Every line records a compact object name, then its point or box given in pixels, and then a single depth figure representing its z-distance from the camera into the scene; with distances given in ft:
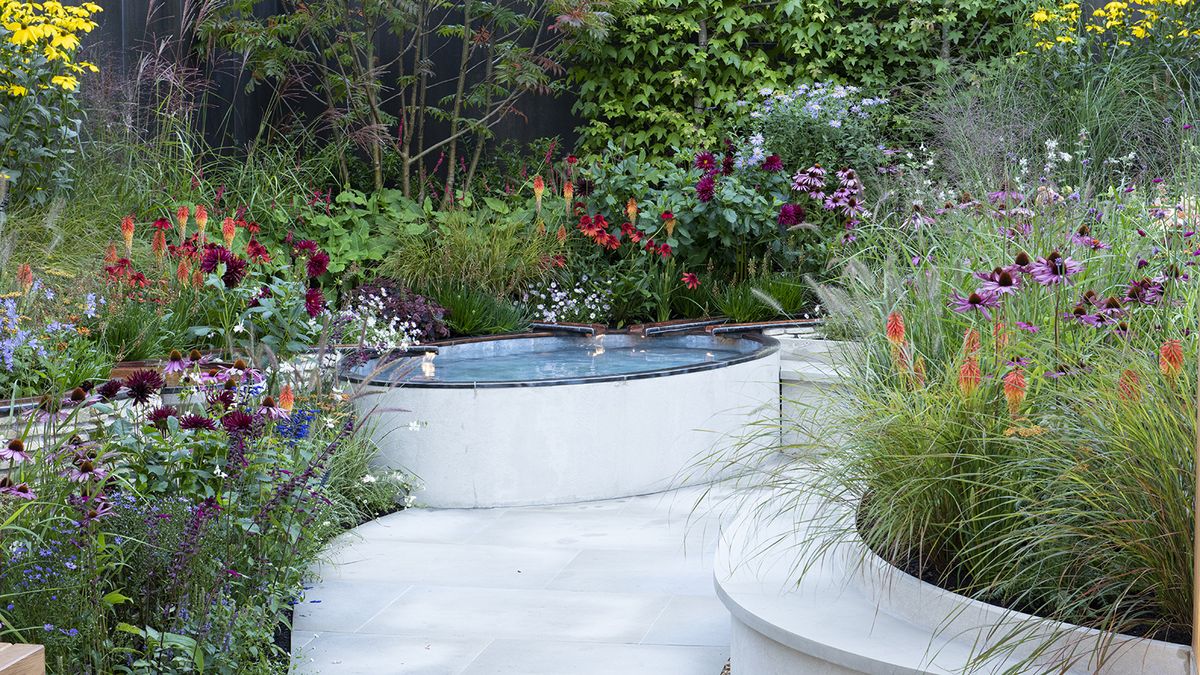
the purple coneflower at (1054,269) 8.80
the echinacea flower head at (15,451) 8.16
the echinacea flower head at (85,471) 8.43
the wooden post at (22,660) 6.25
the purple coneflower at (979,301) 8.90
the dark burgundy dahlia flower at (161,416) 9.58
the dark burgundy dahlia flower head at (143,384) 9.46
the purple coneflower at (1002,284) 8.71
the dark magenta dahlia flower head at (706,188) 23.39
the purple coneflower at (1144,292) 9.22
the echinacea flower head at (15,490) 8.11
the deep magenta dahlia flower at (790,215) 22.39
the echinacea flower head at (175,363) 10.19
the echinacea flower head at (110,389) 9.14
